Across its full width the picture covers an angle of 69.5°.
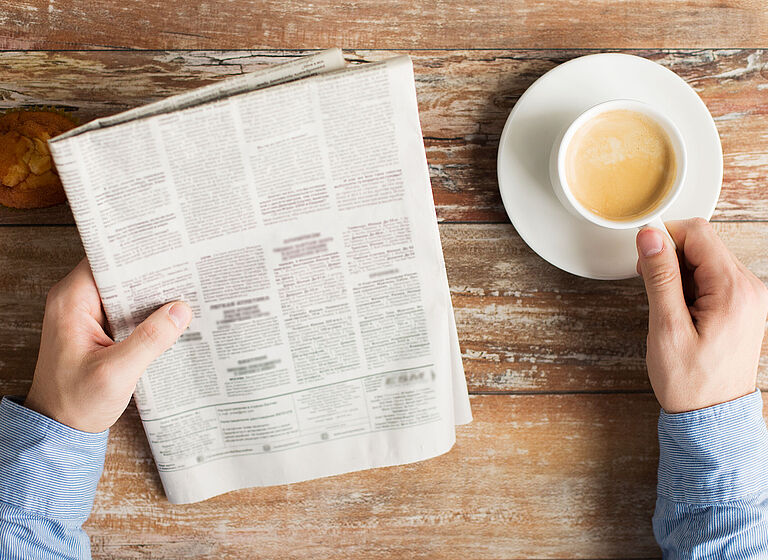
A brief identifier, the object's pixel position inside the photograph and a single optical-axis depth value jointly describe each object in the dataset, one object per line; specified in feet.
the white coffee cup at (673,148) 2.05
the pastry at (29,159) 2.17
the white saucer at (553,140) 2.17
